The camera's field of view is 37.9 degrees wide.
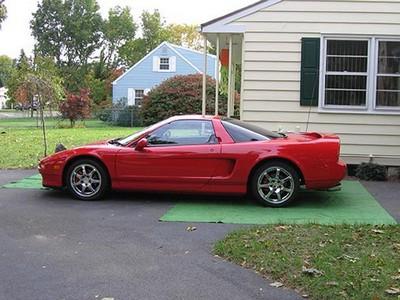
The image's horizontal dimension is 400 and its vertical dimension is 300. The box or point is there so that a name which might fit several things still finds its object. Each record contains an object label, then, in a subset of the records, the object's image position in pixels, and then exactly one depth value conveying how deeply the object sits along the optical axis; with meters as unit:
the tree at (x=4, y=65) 109.96
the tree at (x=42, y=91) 16.84
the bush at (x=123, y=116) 34.44
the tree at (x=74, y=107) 31.94
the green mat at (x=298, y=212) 7.56
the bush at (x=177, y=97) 30.83
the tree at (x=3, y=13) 35.32
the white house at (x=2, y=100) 107.40
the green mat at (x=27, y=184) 10.12
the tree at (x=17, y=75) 37.96
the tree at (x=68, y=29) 68.00
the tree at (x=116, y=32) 67.62
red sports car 8.40
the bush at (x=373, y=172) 11.15
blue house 42.84
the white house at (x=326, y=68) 11.38
